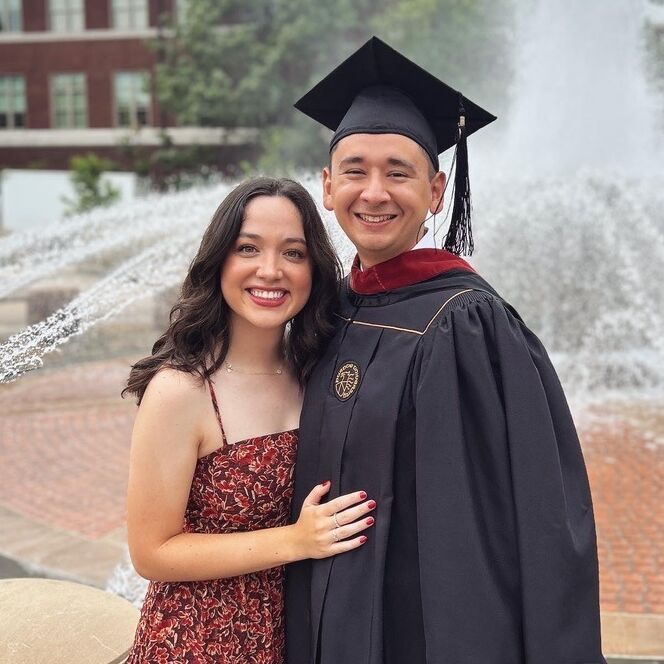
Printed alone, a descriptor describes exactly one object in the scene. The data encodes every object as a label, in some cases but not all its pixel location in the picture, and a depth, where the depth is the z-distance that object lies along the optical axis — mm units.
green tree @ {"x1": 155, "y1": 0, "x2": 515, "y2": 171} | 19578
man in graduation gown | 1596
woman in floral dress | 1806
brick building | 26891
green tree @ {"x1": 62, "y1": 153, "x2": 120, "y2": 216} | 18922
